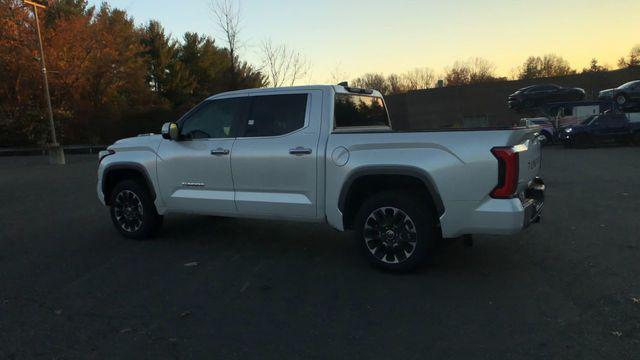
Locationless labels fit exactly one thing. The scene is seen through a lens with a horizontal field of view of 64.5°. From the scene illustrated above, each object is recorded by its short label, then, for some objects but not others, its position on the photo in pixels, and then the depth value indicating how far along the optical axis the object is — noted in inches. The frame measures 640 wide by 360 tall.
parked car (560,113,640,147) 934.4
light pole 880.0
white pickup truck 182.4
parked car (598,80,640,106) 1069.1
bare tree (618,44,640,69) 2877.0
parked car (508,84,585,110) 1225.4
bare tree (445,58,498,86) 3314.5
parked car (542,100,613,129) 1019.9
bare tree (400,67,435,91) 3260.3
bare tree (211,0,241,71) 1058.1
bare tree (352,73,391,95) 2657.5
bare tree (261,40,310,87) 1216.2
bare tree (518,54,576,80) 3240.7
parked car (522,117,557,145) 1036.5
